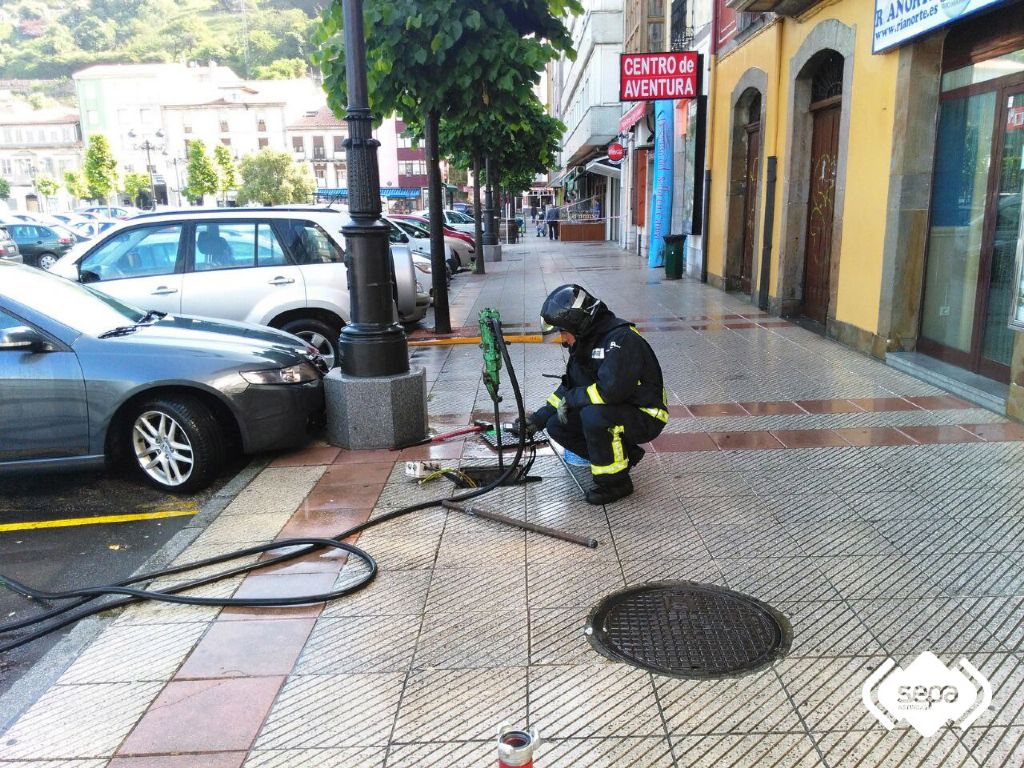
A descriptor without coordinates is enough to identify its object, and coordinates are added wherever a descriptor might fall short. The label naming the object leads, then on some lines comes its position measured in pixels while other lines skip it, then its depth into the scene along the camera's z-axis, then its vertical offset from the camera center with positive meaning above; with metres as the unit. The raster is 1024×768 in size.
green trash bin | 17.56 -0.96
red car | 23.20 -0.53
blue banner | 19.27 +0.86
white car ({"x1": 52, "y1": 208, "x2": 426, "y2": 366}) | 8.25 -0.51
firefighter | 4.54 -0.99
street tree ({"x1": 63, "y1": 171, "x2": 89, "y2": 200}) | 81.38 +3.63
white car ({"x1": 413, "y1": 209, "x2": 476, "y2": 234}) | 28.90 -0.26
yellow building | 6.90 +0.29
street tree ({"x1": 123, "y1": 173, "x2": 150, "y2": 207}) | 81.81 +3.63
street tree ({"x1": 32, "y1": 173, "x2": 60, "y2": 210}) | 88.00 +3.93
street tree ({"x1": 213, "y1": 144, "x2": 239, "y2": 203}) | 85.50 +5.14
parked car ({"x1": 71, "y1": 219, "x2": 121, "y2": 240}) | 32.23 -0.25
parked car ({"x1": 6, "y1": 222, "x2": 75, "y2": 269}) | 26.38 -0.72
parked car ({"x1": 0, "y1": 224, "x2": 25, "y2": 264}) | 22.78 -0.71
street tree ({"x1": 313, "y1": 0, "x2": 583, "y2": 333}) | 8.52 +1.78
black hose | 3.73 -1.76
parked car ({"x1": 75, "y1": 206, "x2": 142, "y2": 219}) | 46.86 +0.54
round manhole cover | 3.13 -1.72
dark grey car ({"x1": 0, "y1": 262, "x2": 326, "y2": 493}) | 5.24 -1.14
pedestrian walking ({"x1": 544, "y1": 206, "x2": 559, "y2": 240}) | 44.06 -0.58
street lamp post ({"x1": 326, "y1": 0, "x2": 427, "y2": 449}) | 5.89 -0.86
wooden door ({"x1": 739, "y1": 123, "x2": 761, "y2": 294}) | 13.84 +0.08
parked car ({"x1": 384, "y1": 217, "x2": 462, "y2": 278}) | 15.62 -0.56
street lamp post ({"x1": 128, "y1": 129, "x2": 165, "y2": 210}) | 57.08 +7.94
